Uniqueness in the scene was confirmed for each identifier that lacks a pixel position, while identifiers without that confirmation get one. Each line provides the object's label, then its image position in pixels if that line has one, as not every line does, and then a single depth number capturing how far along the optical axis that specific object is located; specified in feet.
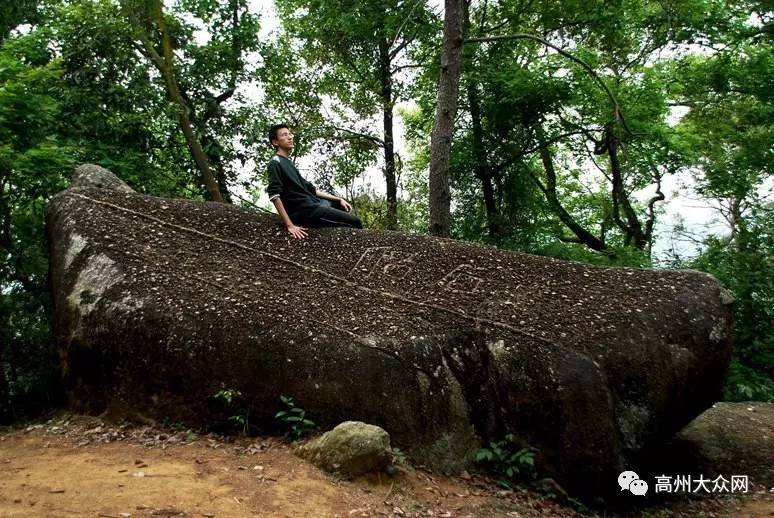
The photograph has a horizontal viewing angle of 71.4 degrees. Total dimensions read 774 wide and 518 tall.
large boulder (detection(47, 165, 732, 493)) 16.25
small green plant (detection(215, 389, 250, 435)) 15.76
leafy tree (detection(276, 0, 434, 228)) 43.21
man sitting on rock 20.98
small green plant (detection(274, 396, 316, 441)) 15.53
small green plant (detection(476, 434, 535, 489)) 16.11
